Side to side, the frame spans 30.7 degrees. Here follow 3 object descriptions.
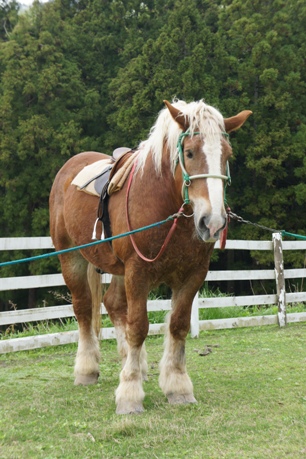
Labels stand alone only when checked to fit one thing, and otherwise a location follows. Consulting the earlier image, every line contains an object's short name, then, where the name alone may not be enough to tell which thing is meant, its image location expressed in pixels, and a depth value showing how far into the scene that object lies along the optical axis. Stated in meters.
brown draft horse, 3.46
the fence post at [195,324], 7.73
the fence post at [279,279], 8.81
